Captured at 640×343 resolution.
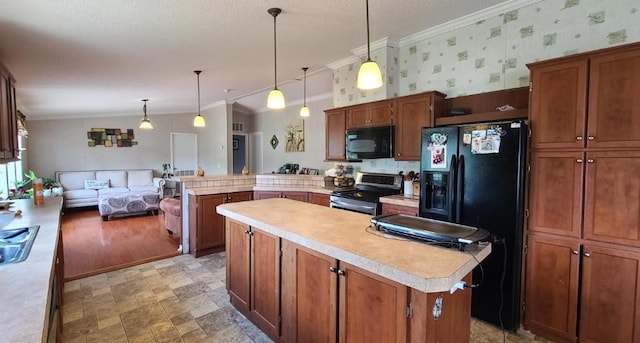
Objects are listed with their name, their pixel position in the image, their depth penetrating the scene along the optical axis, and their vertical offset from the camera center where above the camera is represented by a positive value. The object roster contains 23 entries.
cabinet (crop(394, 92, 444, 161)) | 3.27 +0.43
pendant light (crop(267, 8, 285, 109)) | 2.72 +0.52
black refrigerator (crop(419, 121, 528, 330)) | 2.28 -0.28
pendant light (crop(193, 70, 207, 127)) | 5.00 +0.60
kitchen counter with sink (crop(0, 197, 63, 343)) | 0.94 -0.52
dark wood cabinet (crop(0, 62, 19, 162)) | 2.36 +0.32
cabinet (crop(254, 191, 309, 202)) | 4.35 -0.53
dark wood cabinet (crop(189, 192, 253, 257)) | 4.04 -0.89
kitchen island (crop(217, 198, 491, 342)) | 1.32 -0.64
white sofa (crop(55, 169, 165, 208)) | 7.06 -0.66
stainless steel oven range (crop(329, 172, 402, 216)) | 3.42 -0.42
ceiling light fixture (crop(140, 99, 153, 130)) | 6.21 +0.68
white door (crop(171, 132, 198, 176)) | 8.80 +0.14
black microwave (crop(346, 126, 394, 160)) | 3.63 +0.20
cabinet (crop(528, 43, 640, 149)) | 1.90 +0.39
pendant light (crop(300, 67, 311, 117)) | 4.61 +0.75
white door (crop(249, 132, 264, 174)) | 8.59 +0.15
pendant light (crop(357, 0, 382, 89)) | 1.97 +0.54
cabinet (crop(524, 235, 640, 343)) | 1.94 -0.89
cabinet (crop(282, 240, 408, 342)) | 1.40 -0.75
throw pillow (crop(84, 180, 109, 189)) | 7.53 -0.65
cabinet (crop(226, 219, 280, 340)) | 2.10 -0.88
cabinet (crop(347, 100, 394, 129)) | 3.66 +0.55
